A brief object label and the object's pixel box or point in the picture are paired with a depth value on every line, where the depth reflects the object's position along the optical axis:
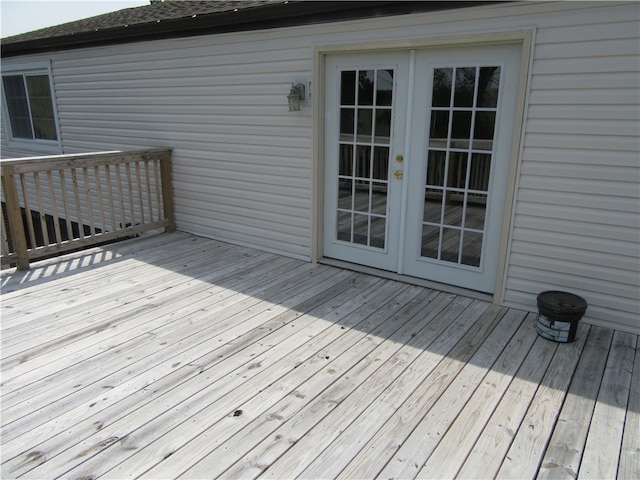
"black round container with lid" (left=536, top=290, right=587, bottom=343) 2.82
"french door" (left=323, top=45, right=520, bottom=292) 3.31
